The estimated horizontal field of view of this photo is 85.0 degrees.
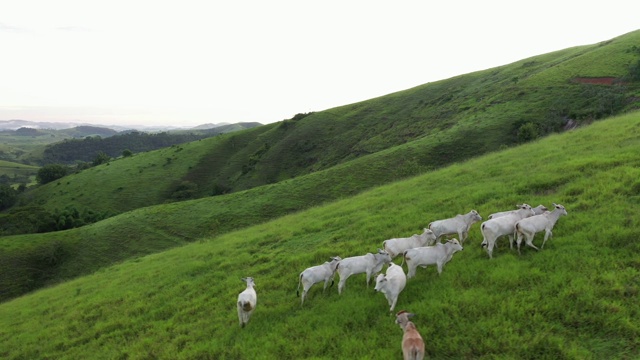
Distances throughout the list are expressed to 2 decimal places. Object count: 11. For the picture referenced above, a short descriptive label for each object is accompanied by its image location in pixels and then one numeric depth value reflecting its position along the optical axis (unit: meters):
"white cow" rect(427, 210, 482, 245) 12.88
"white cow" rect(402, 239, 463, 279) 10.88
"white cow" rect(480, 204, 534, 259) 11.02
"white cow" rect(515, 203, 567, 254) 10.89
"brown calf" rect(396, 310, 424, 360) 6.98
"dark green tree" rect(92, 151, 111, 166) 125.14
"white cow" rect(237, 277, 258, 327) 11.05
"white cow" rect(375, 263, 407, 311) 9.59
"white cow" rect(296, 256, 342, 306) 11.52
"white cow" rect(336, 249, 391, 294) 11.36
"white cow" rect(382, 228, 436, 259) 12.28
